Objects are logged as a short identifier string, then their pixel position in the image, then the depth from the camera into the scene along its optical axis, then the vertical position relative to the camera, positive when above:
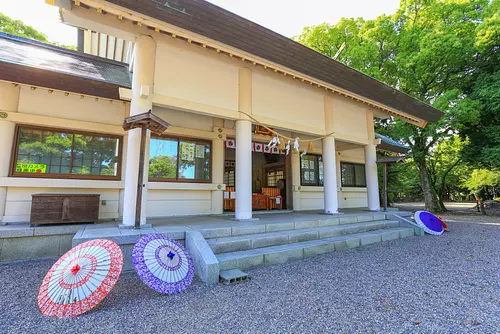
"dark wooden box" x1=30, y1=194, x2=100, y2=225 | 3.91 -0.31
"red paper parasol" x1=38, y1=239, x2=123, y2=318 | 2.16 -0.88
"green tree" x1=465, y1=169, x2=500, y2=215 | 13.26 +0.70
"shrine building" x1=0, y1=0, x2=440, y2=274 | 4.00 +1.91
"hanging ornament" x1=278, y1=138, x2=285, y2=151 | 6.12 +1.21
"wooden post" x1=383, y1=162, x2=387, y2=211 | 7.51 +0.22
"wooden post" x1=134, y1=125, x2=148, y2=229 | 3.71 +0.17
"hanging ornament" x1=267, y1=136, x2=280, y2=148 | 5.91 +1.28
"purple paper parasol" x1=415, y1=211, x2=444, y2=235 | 6.30 -0.89
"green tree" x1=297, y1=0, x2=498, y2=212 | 9.63 +6.03
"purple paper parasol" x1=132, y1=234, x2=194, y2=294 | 2.54 -0.85
